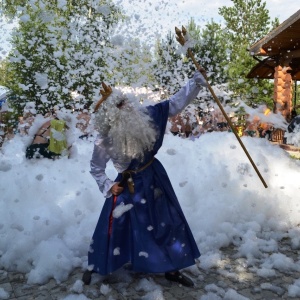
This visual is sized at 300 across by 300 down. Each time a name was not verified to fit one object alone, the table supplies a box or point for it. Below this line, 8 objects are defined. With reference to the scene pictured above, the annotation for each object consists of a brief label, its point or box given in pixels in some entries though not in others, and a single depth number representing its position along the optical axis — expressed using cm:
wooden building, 819
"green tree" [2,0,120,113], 631
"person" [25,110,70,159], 658
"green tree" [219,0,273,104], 1876
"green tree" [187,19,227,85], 2135
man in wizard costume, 255
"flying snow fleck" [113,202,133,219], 262
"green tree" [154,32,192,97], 963
